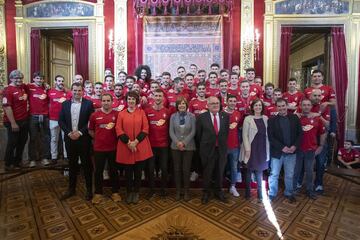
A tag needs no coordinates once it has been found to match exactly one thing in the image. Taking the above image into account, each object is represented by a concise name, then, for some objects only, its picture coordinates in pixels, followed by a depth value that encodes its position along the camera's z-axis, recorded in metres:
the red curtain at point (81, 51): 6.24
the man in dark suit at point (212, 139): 3.23
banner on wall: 6.07
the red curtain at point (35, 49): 6.26
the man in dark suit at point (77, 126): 3.28
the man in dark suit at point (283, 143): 3.29
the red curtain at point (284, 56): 5.99
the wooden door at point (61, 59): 6.91
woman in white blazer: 3.33
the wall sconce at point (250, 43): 5.97
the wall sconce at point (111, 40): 6.12
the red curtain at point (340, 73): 5.92
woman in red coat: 3.15
